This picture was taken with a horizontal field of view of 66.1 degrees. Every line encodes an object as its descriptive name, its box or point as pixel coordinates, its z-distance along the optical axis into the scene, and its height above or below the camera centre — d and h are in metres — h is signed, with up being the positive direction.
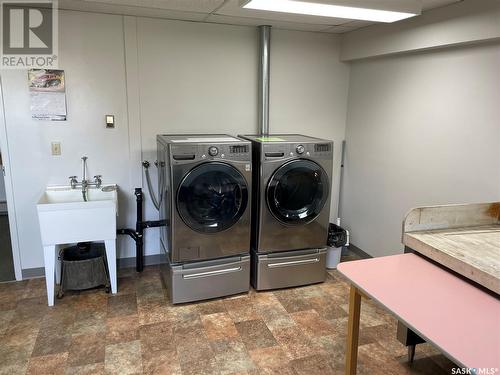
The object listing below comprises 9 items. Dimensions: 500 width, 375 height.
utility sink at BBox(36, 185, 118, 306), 2.94 -0.88
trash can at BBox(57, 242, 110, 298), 3.15 -1.27
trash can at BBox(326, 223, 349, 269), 3.68 -1.21
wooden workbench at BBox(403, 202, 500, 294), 1.75 -0.65
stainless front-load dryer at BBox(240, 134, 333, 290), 3.10 -0.78
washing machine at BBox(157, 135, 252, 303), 2.87 -0.78
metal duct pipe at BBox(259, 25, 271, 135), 3.60 +0.36
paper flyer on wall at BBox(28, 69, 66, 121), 3.18 +0.14
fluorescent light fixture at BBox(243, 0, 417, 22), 2.44 +0.70
